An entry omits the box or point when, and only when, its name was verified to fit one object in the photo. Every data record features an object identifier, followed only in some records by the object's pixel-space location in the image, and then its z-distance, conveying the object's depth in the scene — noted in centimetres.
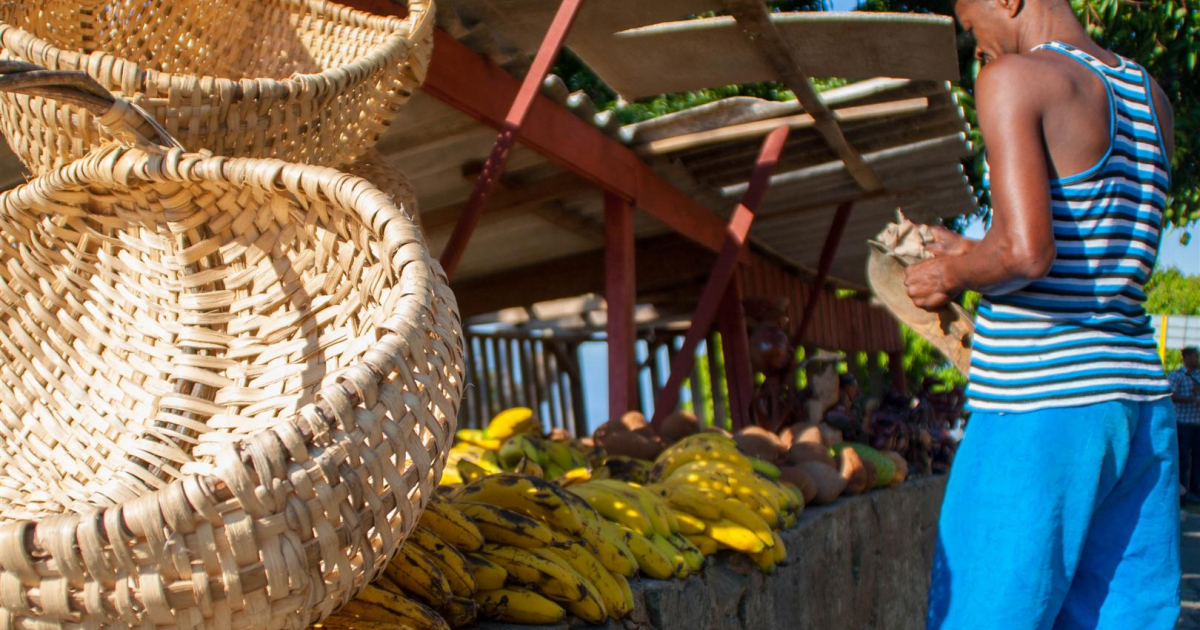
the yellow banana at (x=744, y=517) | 286
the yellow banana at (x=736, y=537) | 278
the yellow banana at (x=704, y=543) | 277
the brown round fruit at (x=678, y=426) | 434
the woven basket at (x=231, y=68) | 166
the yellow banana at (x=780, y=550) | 296
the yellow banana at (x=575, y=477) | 301
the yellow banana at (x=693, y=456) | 335
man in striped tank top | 172
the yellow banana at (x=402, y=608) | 160
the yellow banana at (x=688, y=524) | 277
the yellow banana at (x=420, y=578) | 172
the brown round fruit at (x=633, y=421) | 422
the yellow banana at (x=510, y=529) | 208
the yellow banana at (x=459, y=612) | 178
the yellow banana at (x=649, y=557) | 238
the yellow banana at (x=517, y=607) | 191
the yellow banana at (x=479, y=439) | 407
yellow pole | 1596
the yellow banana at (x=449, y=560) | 182
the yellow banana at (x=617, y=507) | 249
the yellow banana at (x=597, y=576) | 208
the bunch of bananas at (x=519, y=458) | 298
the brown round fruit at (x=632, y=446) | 388
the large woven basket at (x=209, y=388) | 98
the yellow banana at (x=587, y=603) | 199
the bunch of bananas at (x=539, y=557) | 193
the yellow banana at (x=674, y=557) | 245
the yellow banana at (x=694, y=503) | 284
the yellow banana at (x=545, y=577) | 198
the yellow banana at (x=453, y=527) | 196
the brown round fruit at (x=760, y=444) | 409
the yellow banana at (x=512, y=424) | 421
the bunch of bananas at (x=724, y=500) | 280
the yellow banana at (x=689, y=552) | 256
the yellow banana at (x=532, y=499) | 223
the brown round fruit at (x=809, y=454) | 420
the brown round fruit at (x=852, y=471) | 428
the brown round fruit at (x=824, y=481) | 396
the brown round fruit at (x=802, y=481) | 383
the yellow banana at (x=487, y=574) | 192
